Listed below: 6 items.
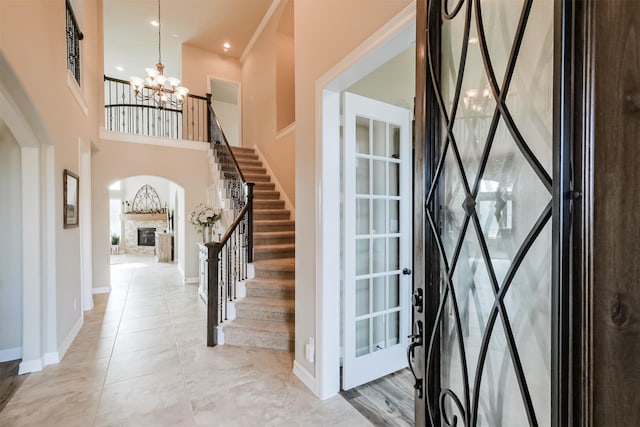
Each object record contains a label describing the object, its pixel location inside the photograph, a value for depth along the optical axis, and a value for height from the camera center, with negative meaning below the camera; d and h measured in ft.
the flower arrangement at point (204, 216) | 17.01 -0.30
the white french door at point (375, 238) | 7.76 -0.77
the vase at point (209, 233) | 18.24 -1.45
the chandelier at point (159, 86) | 17.90 +7.78
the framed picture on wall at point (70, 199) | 10.76 +0.47
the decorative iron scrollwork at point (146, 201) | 39.19 +1.32
